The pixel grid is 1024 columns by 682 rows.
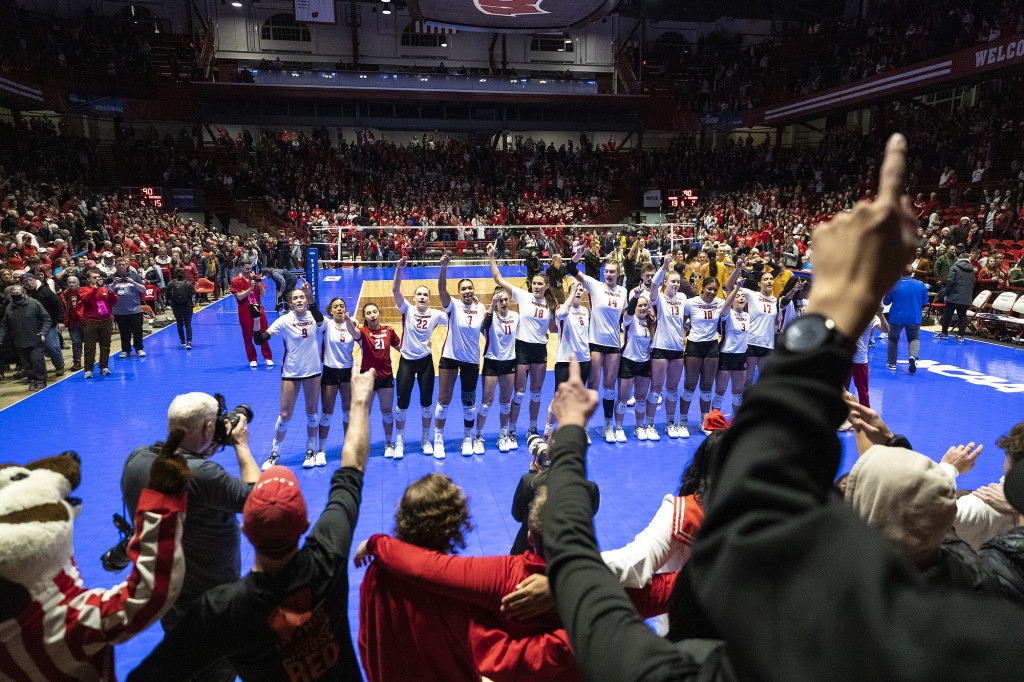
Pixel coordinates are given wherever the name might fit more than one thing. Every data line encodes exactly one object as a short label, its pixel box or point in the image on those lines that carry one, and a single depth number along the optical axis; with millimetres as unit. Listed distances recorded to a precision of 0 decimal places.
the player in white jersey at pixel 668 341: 8875
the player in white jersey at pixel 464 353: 8133
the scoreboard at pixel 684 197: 30641
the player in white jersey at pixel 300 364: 7730
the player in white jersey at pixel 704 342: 8750
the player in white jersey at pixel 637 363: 8656
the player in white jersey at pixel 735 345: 8812
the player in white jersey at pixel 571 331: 8404
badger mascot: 2041
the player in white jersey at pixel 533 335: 8383
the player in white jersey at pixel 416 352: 8016
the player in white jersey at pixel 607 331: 8656
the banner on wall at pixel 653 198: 32969
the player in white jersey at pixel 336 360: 7734
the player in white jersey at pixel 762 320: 8961
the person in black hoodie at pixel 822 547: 733
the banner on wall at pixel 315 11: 28750
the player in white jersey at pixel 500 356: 8234
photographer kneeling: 3191
